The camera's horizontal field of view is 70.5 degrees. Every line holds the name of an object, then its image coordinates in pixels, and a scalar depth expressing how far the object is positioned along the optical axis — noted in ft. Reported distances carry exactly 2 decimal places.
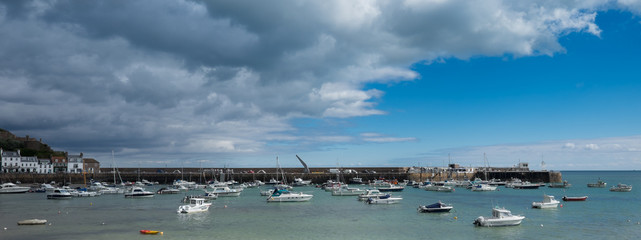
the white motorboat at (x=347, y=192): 281.13
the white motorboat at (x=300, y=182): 419.33
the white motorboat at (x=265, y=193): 274.50
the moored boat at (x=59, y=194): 255.29
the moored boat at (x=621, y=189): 326.03
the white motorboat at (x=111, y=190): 306.76
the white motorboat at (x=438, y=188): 320.50
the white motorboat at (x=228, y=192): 281.13
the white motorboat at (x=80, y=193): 270.05
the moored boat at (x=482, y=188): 328.49
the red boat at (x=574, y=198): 234.19
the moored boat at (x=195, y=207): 173.54
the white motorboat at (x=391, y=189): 310.90
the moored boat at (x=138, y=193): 268.00
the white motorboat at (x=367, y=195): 227.90
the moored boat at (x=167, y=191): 301.43
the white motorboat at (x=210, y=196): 249.57
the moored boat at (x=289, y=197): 232.32
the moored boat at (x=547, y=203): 192.85
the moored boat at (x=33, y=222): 136.77
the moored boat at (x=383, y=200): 217.15
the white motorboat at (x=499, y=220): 135.13
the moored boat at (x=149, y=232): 121.60
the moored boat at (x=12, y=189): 311.47
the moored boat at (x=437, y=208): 173.17
